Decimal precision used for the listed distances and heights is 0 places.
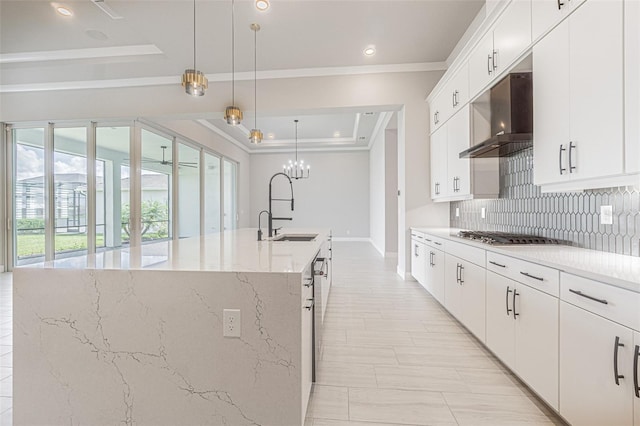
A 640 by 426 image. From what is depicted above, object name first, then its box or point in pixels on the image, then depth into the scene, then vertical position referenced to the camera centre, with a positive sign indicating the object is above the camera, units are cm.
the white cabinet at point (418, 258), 382 -63
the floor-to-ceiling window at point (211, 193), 742 +52
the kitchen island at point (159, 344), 131 -61
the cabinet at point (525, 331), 151 -71
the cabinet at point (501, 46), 218 +141
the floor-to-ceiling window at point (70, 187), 526 +48
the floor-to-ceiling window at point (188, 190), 639 +52
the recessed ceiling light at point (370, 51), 396 +222
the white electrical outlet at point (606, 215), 179 -2
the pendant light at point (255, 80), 358 +210
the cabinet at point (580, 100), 146 +65
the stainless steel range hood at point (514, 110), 223 +80
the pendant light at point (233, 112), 333 +116
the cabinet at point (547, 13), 173 +127
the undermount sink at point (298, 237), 318 -26
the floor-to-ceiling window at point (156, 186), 547 +53
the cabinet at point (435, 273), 316 -70
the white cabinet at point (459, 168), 313 +51
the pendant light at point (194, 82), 245 +110
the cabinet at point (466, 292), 229 -71
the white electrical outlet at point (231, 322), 132 -49
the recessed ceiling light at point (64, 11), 322 +226
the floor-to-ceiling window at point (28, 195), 532 +35
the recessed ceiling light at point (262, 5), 299 +216
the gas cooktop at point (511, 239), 221 -21
